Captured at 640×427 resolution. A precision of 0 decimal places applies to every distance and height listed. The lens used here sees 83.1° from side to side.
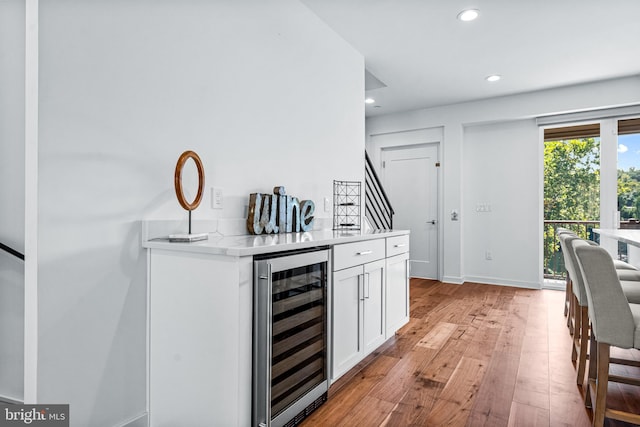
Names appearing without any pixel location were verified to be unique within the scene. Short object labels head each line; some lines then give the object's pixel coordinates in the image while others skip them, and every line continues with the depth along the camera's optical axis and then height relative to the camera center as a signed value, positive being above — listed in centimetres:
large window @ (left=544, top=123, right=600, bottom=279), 451 +38
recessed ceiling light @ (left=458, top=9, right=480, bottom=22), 273 +153
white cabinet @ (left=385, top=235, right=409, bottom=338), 263 -55
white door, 543 +26
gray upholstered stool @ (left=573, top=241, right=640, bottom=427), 154 -44
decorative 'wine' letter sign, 212 -1
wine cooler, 140 -56
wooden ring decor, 159 +14
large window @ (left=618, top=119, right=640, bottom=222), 423 +50
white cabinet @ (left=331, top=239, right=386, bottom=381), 199 -55
